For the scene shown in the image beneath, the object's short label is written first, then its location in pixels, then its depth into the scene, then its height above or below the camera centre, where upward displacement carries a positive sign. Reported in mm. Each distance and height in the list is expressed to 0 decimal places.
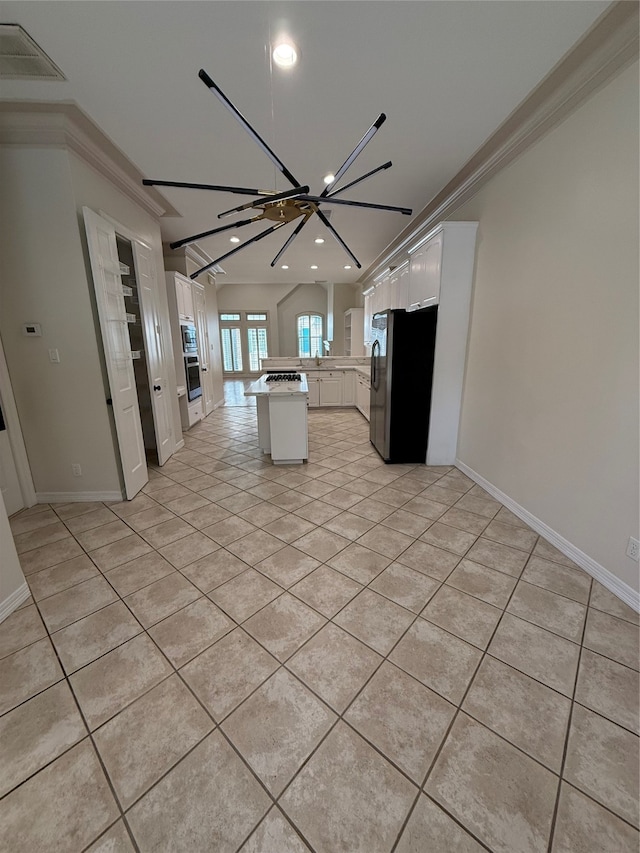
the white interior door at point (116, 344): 2648 -9
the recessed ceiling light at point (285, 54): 1755 +1545
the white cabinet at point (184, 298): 5012 +687
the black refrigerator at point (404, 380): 3441 -400
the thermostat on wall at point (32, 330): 2639 +103
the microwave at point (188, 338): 5164 +76
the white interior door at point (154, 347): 3497 -44
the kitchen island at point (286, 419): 3629 -838
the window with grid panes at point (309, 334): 11273 +286
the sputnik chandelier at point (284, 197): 1548 +896
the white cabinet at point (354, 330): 7941 +309
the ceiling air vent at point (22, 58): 1706 +1553
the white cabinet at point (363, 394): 5785 -943
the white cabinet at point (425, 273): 3328 +742
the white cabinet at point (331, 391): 6809 -982
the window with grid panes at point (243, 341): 11430 +58
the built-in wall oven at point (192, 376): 5371 -543
